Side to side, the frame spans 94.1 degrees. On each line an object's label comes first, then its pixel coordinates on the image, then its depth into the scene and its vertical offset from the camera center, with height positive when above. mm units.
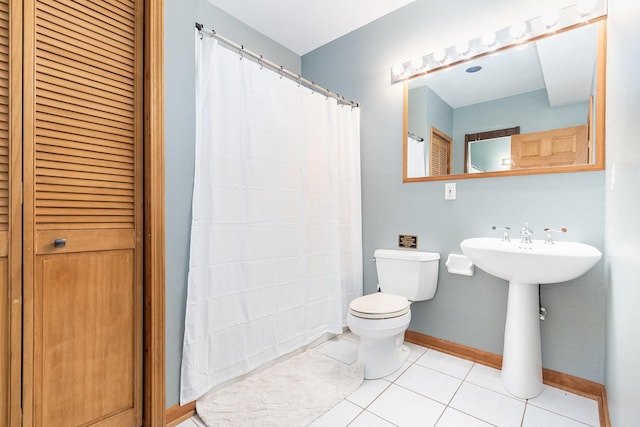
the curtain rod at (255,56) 1517 +914
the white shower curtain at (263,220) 1518 -41
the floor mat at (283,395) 1395 -955
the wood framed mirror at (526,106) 1577 +673
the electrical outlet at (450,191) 2007 +159
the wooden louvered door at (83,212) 1069 +0
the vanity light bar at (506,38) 1572 +1067
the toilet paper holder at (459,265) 1914 -330
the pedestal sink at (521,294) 1391 -422
